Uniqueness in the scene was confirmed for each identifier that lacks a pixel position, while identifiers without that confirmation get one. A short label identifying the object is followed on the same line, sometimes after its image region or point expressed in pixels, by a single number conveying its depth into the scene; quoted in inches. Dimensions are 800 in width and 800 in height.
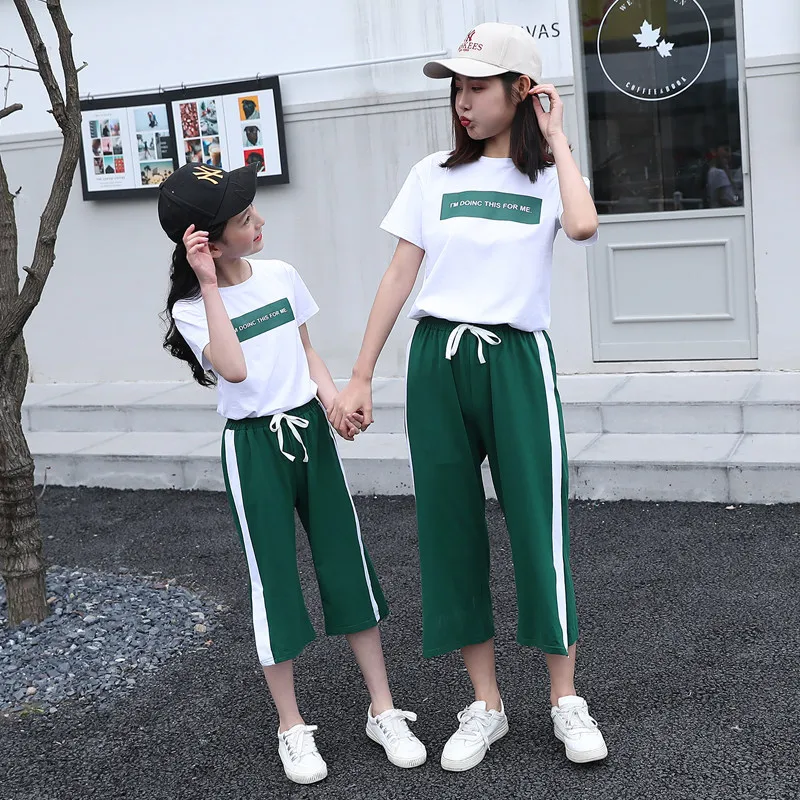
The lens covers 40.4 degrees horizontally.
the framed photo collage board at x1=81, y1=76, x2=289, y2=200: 288.7
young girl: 113.0
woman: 108.2
